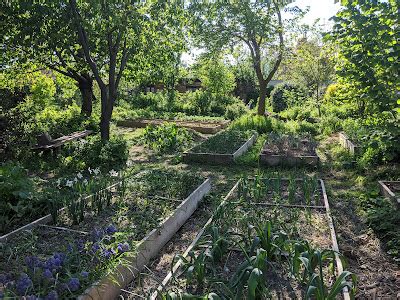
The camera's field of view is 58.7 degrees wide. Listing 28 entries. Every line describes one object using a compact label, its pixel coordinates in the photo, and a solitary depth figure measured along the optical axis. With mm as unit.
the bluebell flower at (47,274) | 2531
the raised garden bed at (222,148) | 8273
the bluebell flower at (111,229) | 3531
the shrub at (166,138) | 9992
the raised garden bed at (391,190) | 4900
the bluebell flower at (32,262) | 2755
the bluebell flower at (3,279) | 2641
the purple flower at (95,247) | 3076
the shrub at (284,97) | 20031
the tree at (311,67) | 14842
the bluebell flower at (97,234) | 3357
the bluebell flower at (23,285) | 2426
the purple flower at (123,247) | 3221
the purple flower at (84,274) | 2715
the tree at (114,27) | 7324
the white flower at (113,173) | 5395
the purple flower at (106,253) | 3035
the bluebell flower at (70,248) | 3121
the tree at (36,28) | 7773
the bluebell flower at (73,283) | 2570
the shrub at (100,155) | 7777
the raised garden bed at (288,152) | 7793
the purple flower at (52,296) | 2396
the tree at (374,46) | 4457
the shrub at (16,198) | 4254
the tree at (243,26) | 12422
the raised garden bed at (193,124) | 13709
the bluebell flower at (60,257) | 2826
